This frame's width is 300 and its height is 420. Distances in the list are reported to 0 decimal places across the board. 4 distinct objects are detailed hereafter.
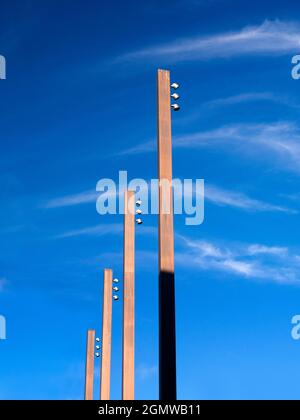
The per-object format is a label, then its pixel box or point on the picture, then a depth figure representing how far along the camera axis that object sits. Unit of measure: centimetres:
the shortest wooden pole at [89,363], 3328
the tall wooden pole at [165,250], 1166
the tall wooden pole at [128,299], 1914
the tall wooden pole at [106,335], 2659
